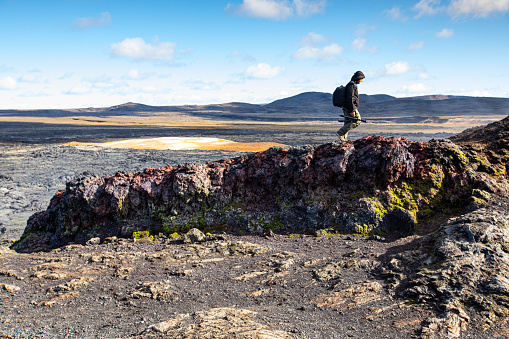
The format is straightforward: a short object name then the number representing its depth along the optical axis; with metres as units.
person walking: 10.52
